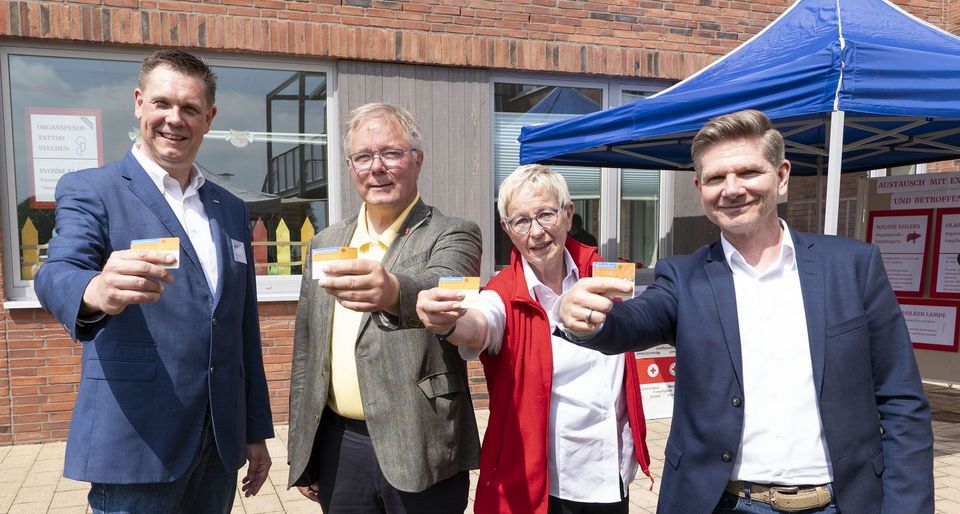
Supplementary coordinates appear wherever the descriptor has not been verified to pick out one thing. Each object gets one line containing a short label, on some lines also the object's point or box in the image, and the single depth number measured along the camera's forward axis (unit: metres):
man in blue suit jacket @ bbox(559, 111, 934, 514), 1.55
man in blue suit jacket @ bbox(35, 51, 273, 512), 1.64
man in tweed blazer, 1.84
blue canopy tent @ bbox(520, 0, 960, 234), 3.34
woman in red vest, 1.92
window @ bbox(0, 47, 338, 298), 4.73
